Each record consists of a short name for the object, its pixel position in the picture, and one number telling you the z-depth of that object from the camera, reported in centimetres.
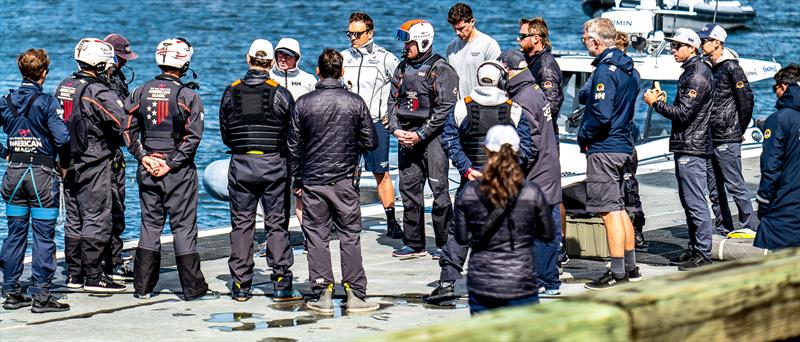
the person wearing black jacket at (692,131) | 2167
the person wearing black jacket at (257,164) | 1967
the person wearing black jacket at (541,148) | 1936
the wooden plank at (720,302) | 1009
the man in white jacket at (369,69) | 2456
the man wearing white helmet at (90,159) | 2036
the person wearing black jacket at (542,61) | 2186
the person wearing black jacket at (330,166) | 1916
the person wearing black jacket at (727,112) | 2366
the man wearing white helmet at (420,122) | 2236
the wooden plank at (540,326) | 908
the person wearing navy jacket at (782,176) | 1761
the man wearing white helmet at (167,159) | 1964
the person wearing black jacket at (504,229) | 1423
